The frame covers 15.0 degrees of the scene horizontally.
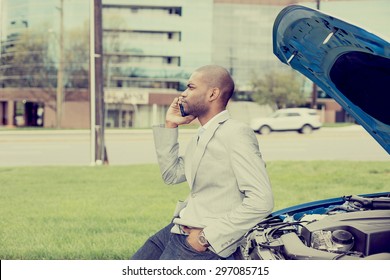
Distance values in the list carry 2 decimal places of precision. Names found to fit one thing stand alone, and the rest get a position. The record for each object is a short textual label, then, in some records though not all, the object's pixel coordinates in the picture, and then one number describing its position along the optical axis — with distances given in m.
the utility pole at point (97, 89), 9.98
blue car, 5.59
